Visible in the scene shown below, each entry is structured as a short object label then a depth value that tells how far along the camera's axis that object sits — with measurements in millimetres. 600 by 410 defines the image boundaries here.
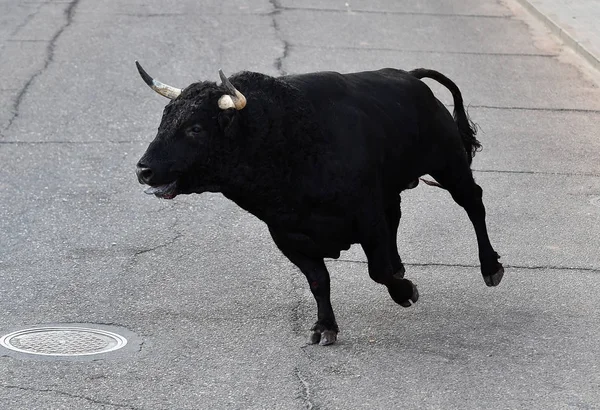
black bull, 11187
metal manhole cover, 12273
